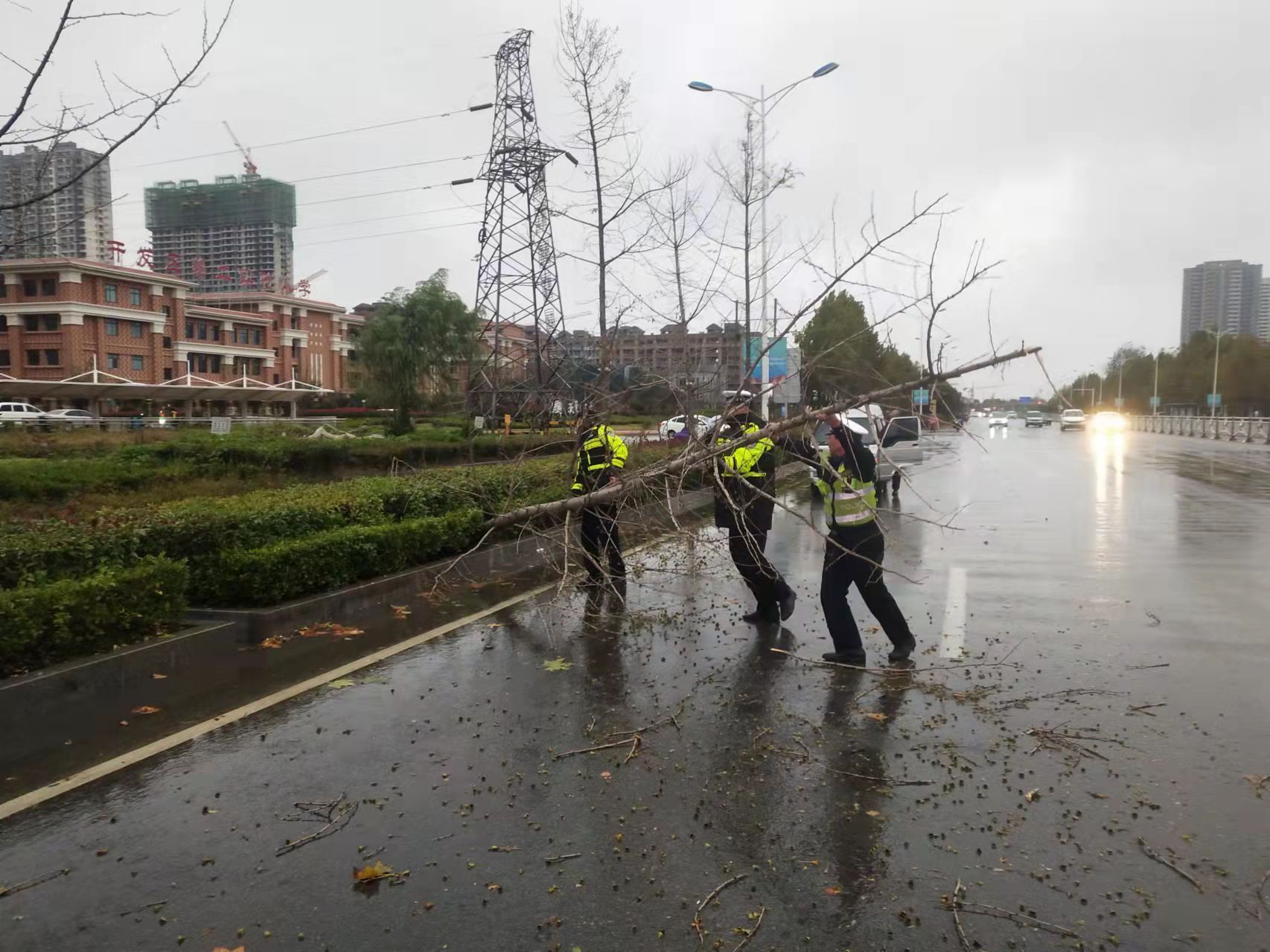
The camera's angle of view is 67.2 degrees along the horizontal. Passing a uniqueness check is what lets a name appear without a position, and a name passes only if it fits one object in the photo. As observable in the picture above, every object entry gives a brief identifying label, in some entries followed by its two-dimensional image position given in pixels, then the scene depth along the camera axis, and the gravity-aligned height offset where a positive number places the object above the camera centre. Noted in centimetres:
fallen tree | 576 -50
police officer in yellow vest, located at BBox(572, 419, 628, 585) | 816 -71
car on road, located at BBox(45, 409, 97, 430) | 3354 -108
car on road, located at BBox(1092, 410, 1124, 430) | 6662 -212
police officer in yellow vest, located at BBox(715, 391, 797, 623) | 707 -96
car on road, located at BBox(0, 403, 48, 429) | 2997 -86
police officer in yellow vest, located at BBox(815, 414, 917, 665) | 650 -107
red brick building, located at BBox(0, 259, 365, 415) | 5281 +300
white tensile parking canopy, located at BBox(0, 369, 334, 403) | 4894 +10
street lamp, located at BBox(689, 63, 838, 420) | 1977 +657
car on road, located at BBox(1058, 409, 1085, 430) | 6869 -210
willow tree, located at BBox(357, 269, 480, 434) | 4398 +239
